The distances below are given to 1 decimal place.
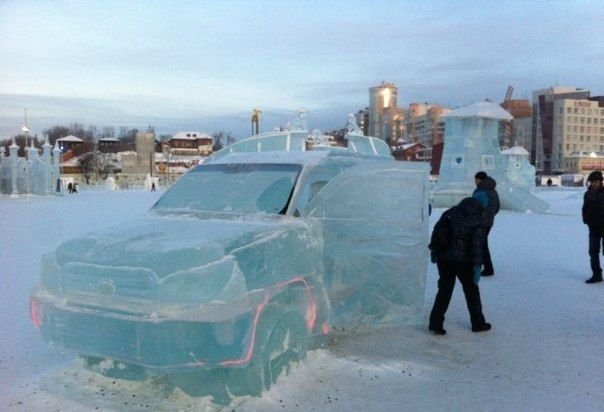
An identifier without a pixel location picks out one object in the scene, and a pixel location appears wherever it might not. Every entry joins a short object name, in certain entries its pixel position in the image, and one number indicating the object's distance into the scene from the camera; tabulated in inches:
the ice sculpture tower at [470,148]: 982.4
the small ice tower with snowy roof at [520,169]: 1500.0
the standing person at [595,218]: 323.0
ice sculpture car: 143.3
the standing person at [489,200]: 320.5
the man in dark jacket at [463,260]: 224.5
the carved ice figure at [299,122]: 573.6
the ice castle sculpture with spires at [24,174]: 1489.9
